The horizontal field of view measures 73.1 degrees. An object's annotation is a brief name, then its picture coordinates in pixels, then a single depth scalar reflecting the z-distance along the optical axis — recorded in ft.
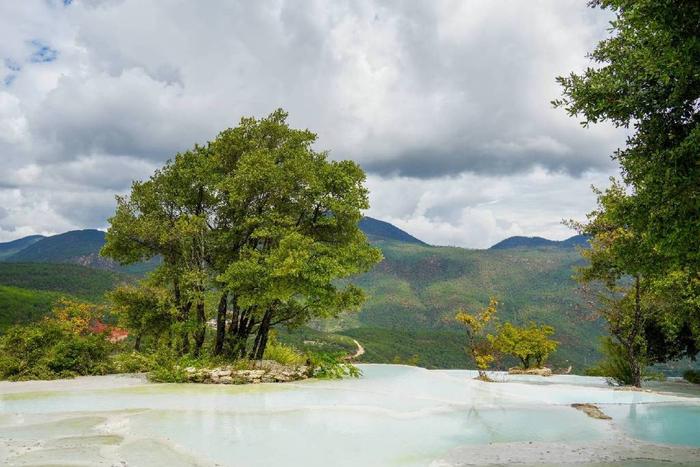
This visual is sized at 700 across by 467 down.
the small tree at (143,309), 72.23
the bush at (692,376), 99.42
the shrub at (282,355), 73.56
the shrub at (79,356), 58.03
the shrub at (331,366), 64.28
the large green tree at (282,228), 60.08
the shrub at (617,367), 92.89
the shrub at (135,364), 63.05
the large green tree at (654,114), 23.25
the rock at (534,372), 107.14
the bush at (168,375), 55.72
